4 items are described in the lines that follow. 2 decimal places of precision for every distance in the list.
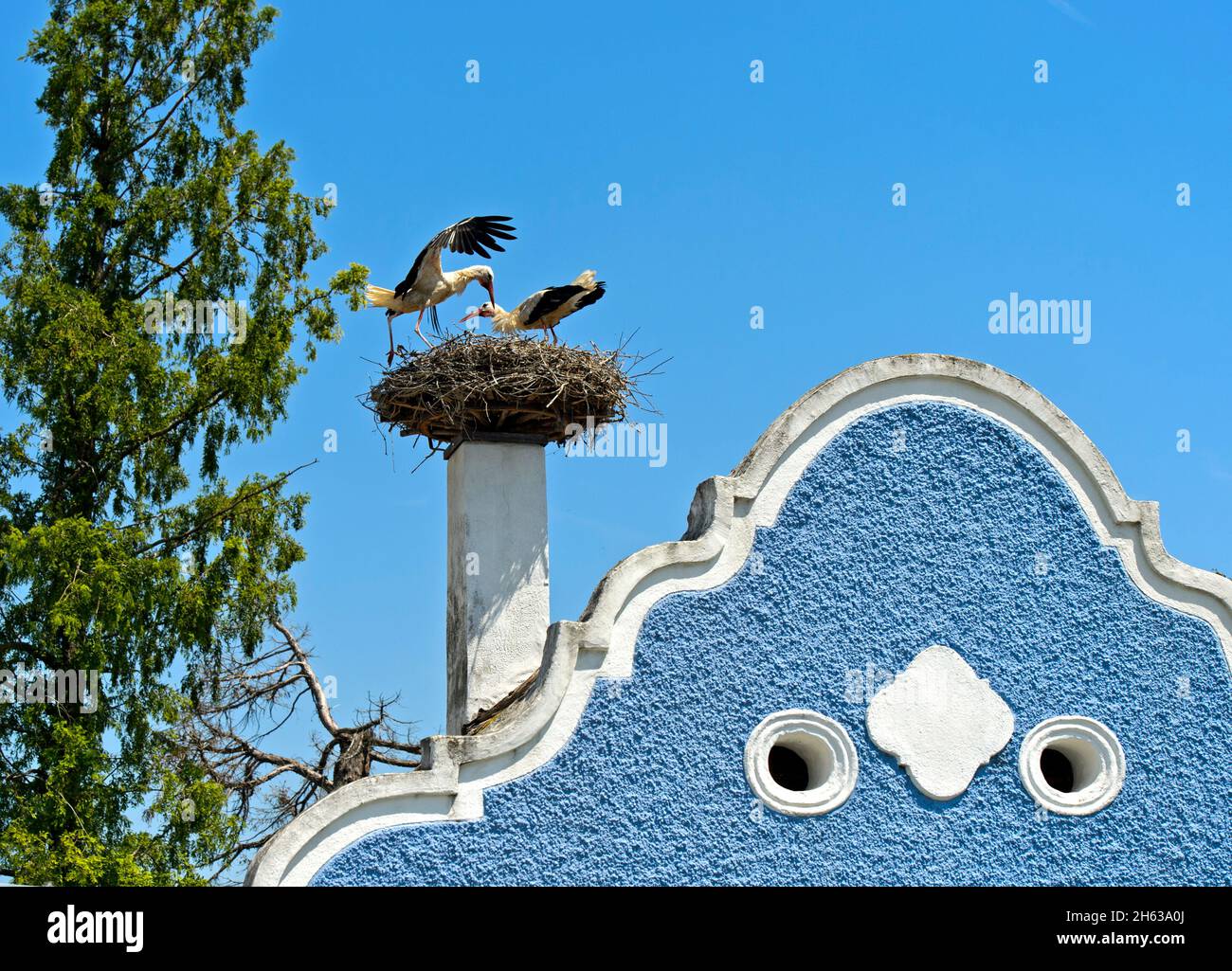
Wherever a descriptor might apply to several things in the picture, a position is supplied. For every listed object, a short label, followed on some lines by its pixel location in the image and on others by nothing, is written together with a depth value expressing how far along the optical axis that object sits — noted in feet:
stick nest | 40.32
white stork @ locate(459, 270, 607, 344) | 44.42
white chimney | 39.06
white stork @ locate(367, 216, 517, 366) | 45.11
